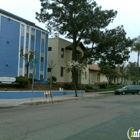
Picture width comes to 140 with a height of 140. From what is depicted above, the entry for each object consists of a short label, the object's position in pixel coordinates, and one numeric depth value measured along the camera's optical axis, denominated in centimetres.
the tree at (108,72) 5439
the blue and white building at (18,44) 3319
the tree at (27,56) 3335
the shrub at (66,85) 4100
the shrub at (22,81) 2933
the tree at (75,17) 3900
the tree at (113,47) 4125
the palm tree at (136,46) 5988
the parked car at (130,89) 4338
